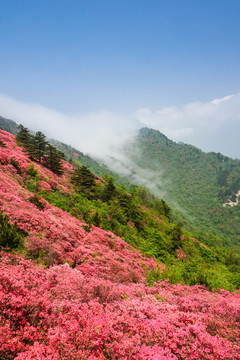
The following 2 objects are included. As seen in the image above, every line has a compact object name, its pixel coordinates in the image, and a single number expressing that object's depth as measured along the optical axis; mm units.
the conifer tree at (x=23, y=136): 31981
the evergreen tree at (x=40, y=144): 26756
